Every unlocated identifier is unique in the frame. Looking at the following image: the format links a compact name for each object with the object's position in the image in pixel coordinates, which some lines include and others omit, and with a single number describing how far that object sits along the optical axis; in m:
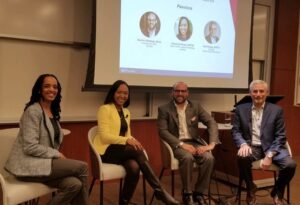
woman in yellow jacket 2.95
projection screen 3.75
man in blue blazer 3.16
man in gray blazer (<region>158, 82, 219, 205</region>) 3.13
